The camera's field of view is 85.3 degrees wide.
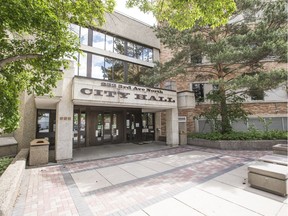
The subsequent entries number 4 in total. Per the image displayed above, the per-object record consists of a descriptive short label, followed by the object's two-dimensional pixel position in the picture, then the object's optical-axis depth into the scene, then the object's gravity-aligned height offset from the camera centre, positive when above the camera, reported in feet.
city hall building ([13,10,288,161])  26.43 +4.33
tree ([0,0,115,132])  10.85 +7.25
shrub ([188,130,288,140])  35.50 -3.52
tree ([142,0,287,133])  30.17 +15.09
